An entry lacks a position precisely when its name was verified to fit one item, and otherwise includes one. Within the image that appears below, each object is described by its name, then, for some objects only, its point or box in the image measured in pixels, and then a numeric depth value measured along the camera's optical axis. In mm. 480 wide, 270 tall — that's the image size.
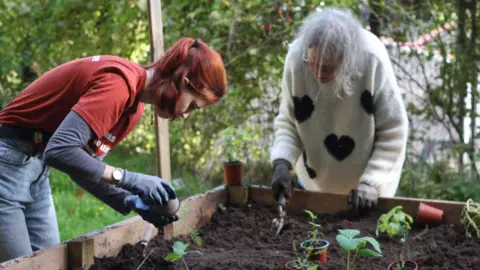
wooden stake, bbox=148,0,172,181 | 2637
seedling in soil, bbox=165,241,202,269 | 1780
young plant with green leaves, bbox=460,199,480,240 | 2234
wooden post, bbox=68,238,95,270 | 1886
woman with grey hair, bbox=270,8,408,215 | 2232
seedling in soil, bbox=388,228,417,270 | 1759
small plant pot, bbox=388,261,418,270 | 1805
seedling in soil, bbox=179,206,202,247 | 2232
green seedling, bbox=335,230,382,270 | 1614
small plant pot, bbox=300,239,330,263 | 1907
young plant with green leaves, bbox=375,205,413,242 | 2211
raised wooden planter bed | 1845
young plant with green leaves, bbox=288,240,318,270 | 1782
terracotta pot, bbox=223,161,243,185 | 2930
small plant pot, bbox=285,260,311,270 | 1778
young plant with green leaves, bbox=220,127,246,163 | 2992
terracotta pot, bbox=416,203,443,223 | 2391
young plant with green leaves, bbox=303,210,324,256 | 1886
